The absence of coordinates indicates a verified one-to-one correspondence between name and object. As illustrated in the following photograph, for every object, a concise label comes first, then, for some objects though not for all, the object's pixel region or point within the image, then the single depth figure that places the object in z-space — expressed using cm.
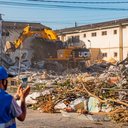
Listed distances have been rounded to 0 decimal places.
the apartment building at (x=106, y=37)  5556
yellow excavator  4462
